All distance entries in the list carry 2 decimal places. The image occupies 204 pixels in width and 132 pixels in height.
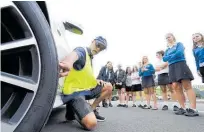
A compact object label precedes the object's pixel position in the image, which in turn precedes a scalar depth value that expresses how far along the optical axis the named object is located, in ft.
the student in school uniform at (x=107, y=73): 14.38
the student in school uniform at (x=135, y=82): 15.23
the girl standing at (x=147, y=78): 12.11
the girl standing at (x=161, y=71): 11.56
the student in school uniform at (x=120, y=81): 15.37
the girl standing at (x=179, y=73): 8.34
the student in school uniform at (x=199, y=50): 8.51
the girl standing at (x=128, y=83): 15.44
